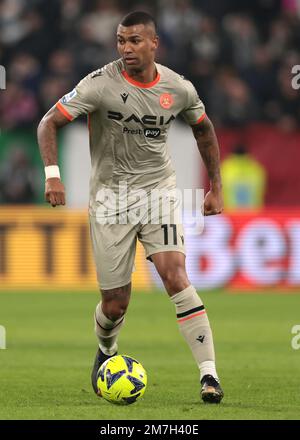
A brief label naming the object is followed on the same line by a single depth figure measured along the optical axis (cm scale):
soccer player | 1567
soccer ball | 1517
